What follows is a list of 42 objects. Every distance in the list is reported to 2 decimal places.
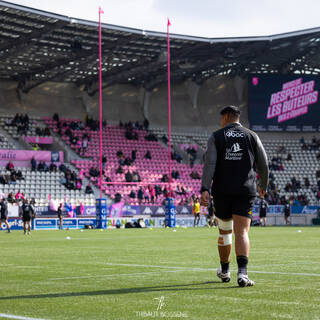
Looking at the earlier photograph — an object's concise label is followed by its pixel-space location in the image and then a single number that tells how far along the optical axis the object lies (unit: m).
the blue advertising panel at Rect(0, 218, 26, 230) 38.26
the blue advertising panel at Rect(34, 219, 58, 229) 38.47
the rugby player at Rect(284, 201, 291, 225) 45.19
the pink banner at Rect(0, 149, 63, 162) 44.88
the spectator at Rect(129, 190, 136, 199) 45.12
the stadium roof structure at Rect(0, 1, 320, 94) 40.44
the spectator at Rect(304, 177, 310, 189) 53.53
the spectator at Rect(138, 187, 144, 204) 44.88
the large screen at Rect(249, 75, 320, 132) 56.75
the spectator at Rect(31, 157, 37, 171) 44.56
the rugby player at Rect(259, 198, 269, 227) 41.47
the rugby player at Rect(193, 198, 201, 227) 41.14
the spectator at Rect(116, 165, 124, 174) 47.69
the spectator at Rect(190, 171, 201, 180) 51.19
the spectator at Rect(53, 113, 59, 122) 52.16
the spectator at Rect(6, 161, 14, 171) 43.35
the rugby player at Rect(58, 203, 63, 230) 38.00
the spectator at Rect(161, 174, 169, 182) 48.21
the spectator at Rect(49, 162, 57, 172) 45.31
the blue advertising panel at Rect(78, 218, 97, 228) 39.47
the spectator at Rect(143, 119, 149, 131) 56.16
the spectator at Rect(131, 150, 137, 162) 50.59
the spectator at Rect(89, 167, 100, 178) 46.25
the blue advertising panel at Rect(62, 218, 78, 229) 39.38
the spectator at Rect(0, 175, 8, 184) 41.72
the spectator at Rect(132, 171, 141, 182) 46.59
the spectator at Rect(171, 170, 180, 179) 49.56
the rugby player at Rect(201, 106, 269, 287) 7.88
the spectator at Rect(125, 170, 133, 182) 46.22
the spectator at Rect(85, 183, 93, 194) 44.22
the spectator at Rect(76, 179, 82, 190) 44.41
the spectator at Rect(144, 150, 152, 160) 51.62
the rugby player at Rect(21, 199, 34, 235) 30.50
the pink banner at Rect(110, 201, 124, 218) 42.25
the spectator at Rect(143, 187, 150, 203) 45.19
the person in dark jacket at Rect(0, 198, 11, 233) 31.86
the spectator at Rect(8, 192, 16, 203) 39.22
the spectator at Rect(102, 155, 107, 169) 47.88
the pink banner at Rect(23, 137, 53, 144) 48.34
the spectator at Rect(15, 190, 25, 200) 39.66
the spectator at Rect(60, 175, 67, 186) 44.22
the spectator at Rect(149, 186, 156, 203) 45.45
